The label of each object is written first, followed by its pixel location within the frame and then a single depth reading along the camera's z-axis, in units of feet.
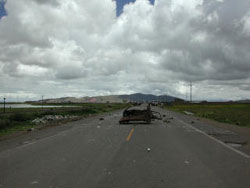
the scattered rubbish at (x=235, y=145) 35.52
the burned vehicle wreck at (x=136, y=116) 71.60
